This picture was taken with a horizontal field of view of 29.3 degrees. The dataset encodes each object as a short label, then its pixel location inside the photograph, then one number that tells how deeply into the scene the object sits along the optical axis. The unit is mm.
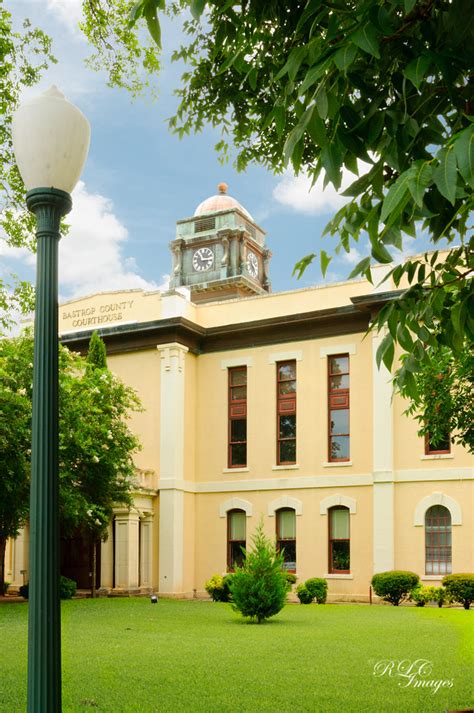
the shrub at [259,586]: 18141
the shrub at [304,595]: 27172
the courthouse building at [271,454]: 27984
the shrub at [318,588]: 27250
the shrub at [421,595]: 25672
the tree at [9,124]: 14023
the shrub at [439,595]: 25312
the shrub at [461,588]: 24766
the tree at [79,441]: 21938
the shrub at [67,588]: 26703
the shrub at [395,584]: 26312
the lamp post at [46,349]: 4328
